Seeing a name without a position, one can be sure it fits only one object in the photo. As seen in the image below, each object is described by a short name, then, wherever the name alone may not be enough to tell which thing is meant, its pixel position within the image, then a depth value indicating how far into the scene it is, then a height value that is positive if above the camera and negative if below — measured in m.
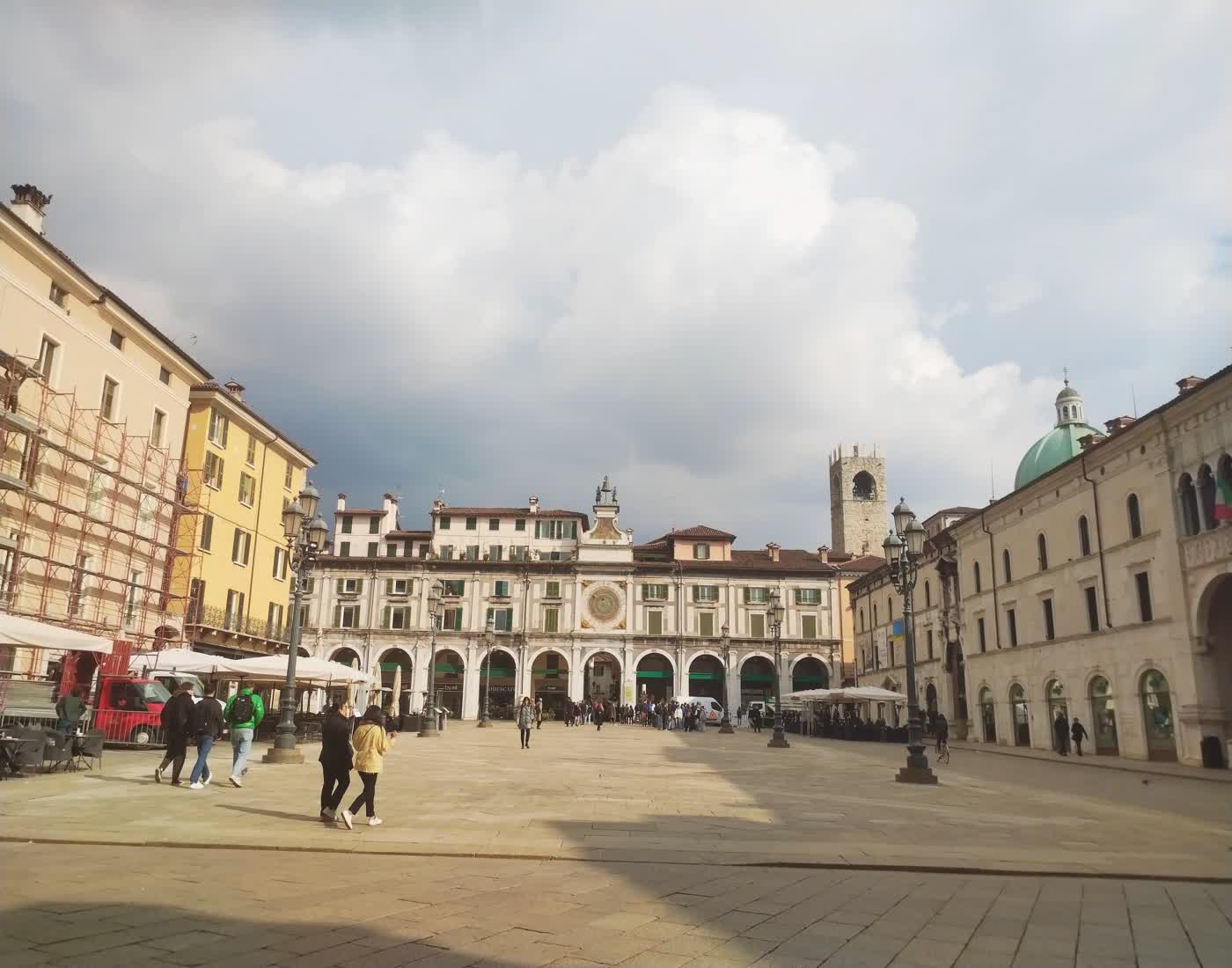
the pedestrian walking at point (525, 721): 28.14 -0.90
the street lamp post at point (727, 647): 67.44 +3.63
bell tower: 101.06 +22.45
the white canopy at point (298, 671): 24.77 +0.53
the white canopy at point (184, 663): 23.89 +0.66
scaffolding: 25.45 +5.40
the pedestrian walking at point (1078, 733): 31.83 -1.20
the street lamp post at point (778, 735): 33.72 -1.49
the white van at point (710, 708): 57.44 -0.89
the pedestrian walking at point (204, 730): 14.66 -0.69
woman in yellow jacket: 10.98 -0.76
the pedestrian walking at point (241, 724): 14.90 -0.61
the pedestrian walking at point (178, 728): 14.94 -0.67
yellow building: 36.41 +6.91
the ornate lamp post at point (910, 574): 19.22 +2.83
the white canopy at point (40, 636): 15.51 +0.90
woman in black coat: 11.19 -0.87
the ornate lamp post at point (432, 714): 35.59 -1.02
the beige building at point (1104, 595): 26.34 +3.88
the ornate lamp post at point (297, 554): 19.77 +3.07
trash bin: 25.73 -1.51
